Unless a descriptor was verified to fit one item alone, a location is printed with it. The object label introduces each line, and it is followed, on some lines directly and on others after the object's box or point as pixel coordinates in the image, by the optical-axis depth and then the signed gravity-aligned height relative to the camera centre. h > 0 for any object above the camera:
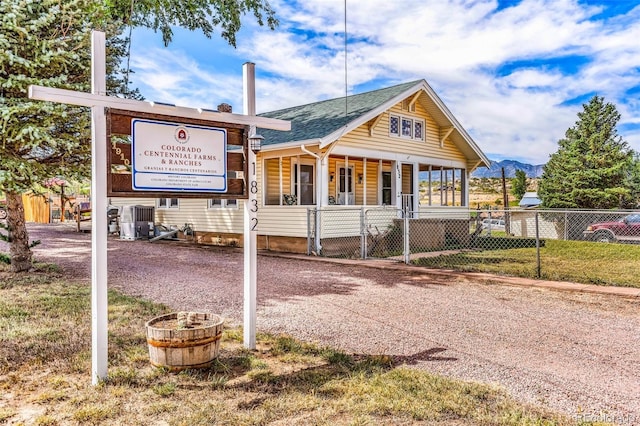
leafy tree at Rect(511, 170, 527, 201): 53.03 +3.25
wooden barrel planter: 3.71 -1.06
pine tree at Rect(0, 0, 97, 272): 6.59 +2.05
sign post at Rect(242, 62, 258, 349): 4.49 -0.02
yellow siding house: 12.80 +1.70
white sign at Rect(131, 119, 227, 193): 3.87 +0.53
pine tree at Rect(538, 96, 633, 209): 26.78 +2.77
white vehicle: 24.70 -0.66
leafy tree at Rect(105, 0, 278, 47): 13.34 +6.03
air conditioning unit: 17.00 -0.19
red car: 14.37 -0.61
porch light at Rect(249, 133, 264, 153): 4.45 +0.72
